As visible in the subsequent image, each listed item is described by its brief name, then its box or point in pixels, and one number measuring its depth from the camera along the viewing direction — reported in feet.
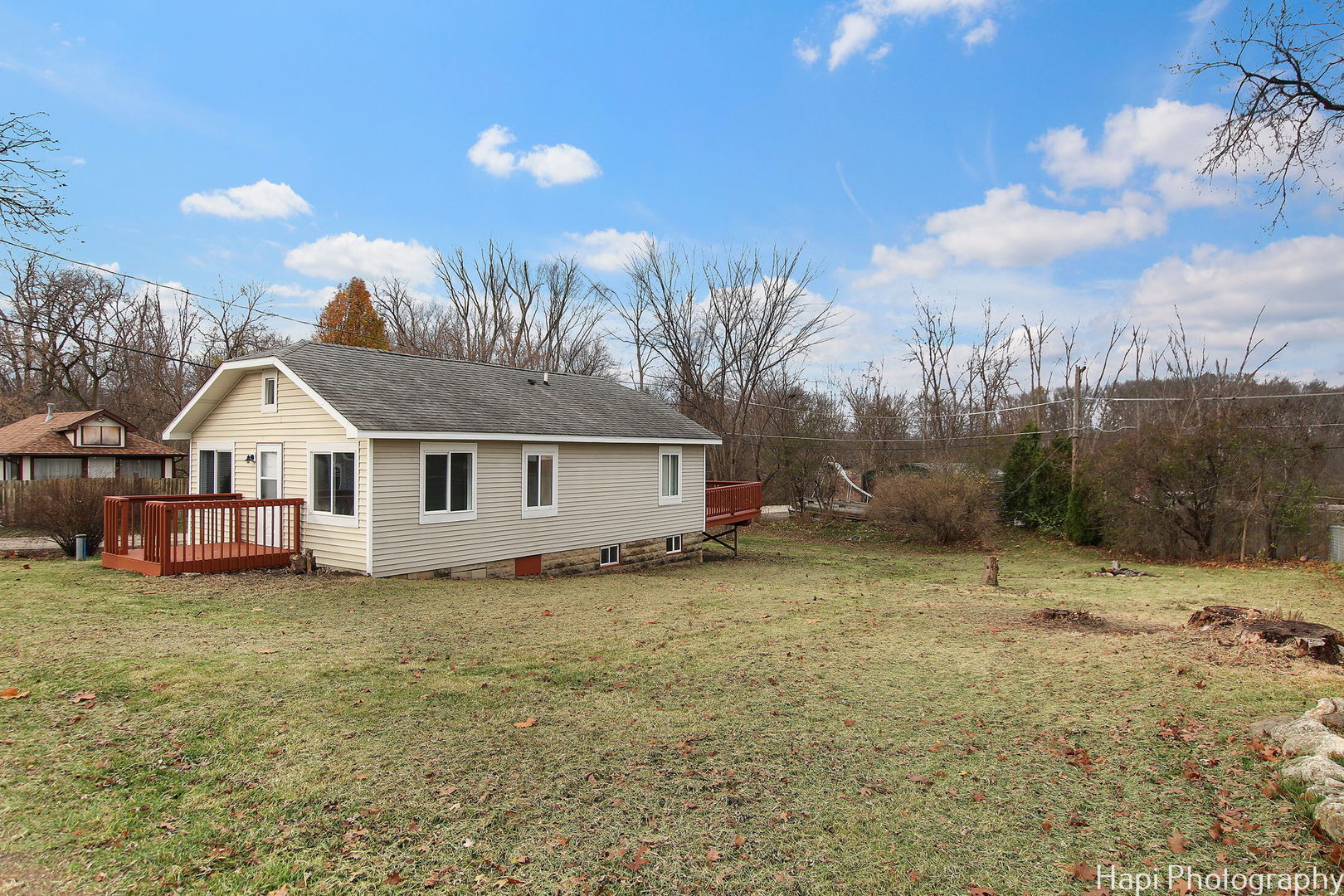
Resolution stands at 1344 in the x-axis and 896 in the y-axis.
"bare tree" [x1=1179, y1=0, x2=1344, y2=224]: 22.77
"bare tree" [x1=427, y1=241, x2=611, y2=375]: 127.54
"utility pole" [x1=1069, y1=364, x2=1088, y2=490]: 69.62
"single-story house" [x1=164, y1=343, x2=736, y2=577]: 38.40
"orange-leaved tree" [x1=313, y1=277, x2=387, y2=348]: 116.47
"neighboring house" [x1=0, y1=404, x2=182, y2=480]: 77.20
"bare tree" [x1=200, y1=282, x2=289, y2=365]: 106.01
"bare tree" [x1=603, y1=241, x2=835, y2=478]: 101.45
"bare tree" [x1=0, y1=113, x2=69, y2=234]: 22.41
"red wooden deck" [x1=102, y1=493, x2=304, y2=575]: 35.50
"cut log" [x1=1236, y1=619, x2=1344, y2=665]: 22.38
